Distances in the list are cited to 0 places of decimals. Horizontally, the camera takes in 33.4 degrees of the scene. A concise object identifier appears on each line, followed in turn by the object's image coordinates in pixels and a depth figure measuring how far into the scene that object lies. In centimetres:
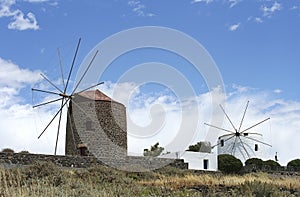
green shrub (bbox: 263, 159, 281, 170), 3374
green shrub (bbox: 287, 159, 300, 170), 3550
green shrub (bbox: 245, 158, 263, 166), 3652
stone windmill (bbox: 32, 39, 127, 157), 2798
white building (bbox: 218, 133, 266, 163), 4081
